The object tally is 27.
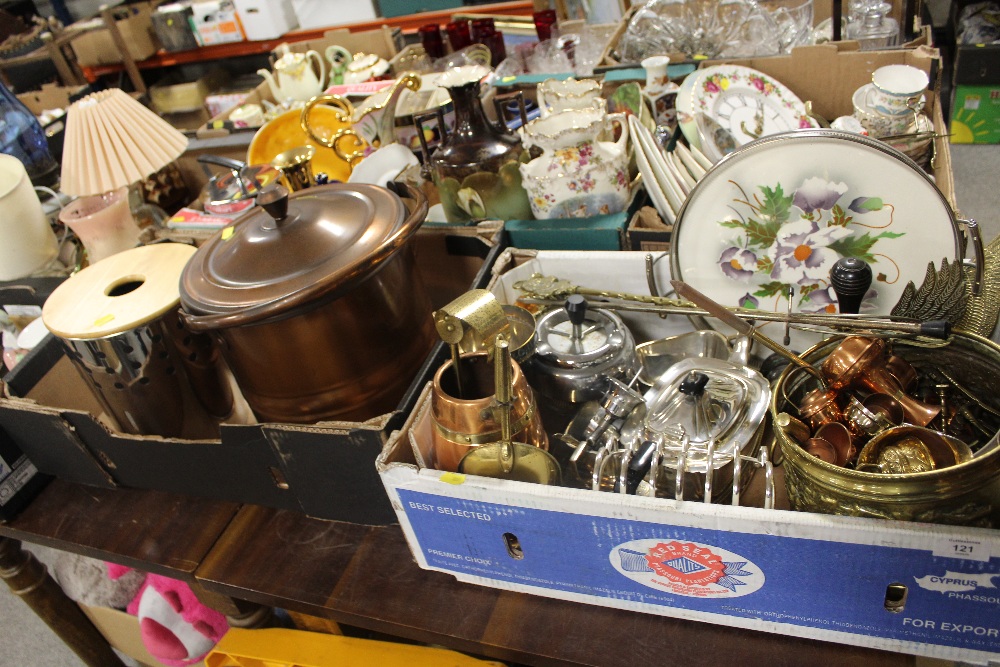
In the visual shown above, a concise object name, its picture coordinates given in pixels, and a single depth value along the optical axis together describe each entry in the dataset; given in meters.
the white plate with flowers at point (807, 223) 0.83
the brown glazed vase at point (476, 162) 1.16
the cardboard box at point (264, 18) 3.02
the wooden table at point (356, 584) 0.76
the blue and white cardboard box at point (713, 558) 0.62
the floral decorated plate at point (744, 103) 1.22
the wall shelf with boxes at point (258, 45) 2.79
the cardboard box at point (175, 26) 3.19
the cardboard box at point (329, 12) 3.16
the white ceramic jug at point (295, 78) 2.02
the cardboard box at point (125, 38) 3.31
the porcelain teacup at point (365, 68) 2.00
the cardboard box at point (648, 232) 1.04
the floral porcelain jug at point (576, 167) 1.08
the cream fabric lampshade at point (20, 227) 1.36
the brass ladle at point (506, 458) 0.75
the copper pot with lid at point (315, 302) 0.85
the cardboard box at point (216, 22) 3.09
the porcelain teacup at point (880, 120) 1.20
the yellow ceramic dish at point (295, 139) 1.61
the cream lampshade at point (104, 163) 1.35
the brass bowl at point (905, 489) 0.58
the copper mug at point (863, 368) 0.73
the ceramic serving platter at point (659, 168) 1.09
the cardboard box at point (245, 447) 0.86
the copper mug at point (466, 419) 0.77
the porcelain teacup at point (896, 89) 1.18
